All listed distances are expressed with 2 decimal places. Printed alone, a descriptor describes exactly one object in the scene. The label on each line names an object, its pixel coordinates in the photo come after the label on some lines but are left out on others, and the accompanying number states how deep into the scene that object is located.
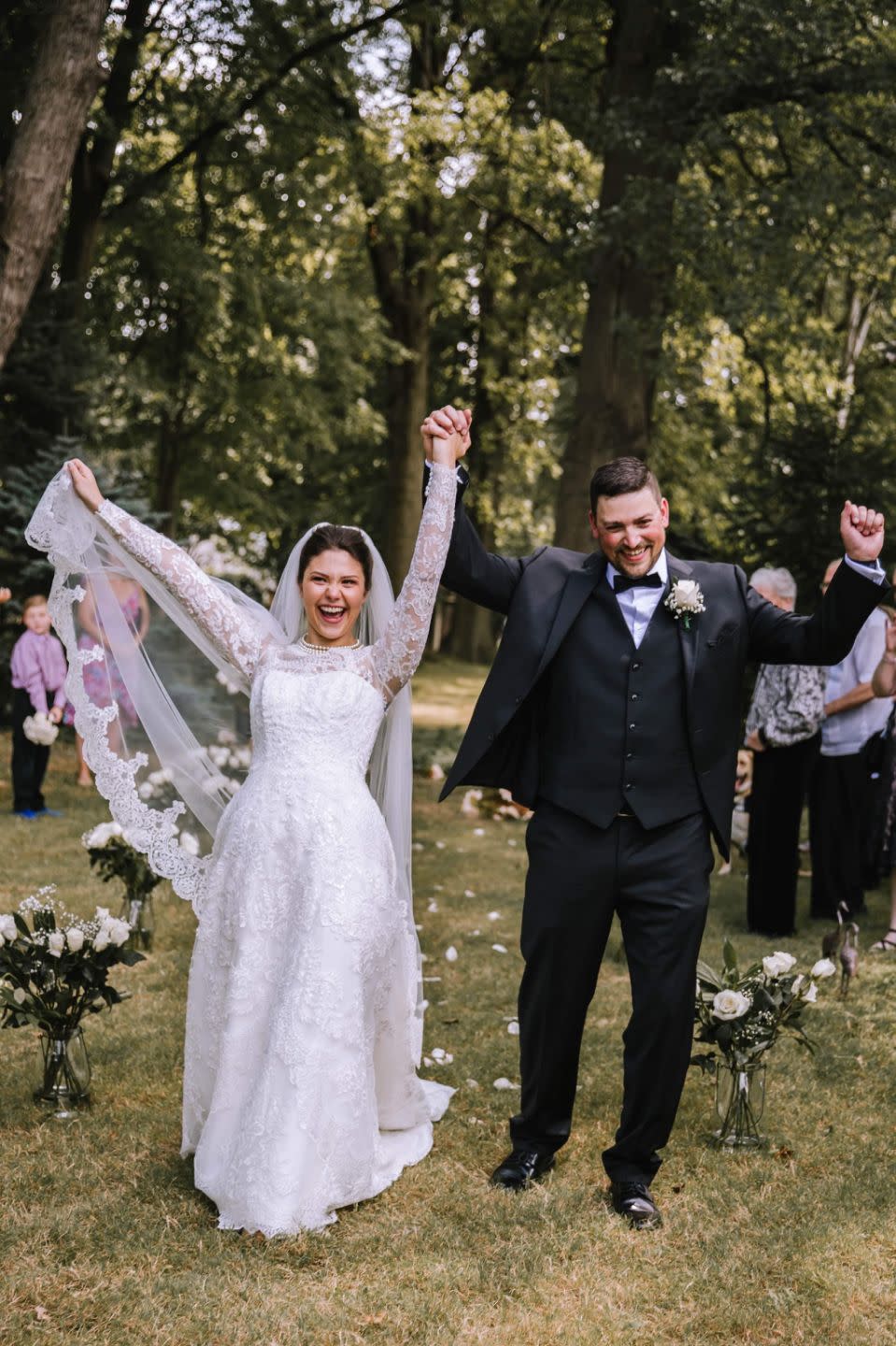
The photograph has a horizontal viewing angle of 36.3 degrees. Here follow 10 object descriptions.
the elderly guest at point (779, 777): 8.62
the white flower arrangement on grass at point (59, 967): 5.37
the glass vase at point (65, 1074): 5.46
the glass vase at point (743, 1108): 5.22
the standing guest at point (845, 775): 8.88
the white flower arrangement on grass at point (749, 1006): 5.13
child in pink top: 11.66
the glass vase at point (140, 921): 7.71
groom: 4.39
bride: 4.47
